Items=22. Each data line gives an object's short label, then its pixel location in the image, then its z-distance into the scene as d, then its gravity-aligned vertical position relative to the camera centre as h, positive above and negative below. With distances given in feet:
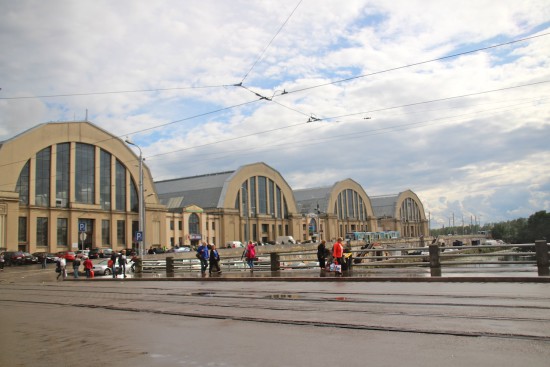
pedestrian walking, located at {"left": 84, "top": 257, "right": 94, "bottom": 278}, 101.45 -4.31
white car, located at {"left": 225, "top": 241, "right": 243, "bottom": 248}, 241.35 -1.60
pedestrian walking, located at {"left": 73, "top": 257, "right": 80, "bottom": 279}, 101.81 -3.97
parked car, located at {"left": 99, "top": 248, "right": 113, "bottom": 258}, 174.56 -2.61
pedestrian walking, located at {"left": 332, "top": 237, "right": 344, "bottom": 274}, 63.82 -2.01
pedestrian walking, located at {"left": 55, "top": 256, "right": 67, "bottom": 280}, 101.60 -4.27
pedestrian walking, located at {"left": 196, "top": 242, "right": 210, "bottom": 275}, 82.74 -2.35
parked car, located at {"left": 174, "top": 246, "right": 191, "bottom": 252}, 197.98 -2.51
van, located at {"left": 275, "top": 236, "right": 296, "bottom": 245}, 291.58 -0.68
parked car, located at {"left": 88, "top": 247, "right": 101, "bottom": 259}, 172.29 -2.71
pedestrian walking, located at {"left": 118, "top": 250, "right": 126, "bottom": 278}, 102.07 -2.90
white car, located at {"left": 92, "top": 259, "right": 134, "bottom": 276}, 115.96 -5.44
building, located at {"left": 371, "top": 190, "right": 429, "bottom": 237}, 460.14 +20.73
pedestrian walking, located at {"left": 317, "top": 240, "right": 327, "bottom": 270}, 69.97 -2.57
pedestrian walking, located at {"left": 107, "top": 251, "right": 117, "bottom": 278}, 95.50 -3.64
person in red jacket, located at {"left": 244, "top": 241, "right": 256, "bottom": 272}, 82.12 -2.53
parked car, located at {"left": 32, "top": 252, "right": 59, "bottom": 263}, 166.13 -3.25
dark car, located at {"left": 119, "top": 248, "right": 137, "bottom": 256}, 193.69 -2.55
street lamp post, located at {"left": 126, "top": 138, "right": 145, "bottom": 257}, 127.31 +8.50
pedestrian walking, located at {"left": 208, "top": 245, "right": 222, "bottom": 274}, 80.64 -3.20
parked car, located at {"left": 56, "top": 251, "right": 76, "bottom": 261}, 145.07 -2.62
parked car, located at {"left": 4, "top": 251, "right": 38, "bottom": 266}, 155.12 -2.78
